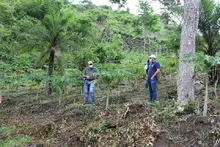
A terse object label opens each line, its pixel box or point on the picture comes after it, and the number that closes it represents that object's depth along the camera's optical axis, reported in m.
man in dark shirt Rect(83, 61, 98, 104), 8.33
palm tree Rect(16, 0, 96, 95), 11.13
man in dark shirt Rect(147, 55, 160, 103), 7.56
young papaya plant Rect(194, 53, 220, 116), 4.77
